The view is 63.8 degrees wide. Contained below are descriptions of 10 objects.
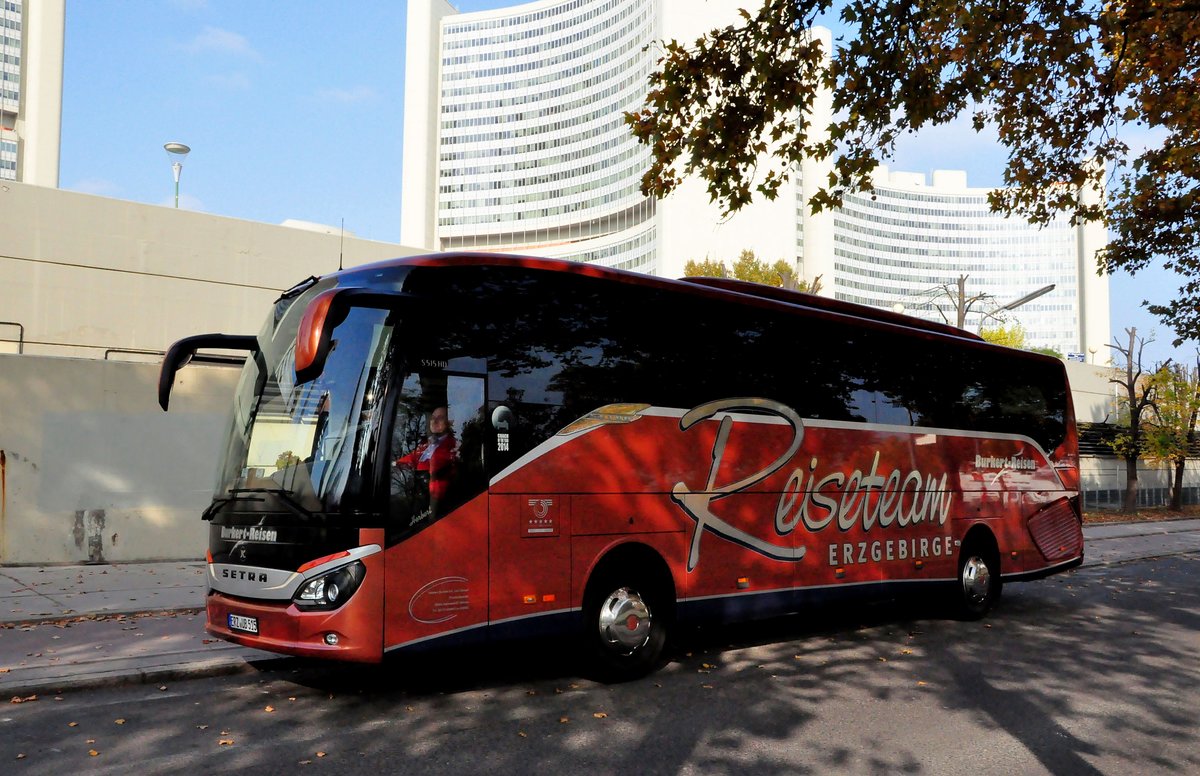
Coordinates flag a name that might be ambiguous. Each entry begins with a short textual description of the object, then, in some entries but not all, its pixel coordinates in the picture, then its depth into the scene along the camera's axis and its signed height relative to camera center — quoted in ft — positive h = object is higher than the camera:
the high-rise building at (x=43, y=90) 287.89 +103.13
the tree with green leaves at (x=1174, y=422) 132.05 +3.35
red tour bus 21.72 -0.69
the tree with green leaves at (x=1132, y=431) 132.26 +1.90
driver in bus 22.30 -0.53
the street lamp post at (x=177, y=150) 74.43 +21.83
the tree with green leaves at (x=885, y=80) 34.96 +14.26
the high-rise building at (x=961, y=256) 553.64 +112.62
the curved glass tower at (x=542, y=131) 450.71 +155.72
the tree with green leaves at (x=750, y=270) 190.70 +34.45
